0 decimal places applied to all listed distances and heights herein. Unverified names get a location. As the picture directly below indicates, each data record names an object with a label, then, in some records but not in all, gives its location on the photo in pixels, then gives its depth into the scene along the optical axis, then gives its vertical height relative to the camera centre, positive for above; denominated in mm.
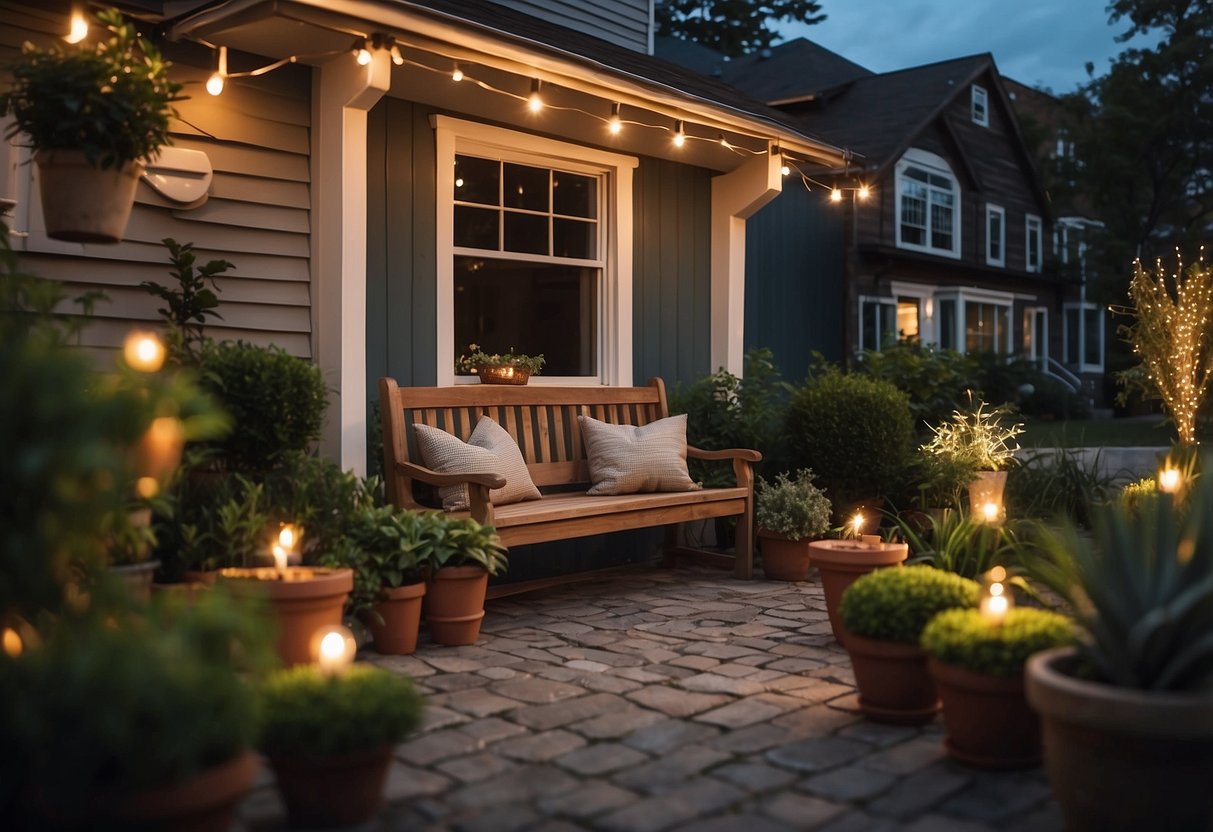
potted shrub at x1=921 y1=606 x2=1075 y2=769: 2871 -735
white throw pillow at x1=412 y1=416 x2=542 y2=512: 4941 -206
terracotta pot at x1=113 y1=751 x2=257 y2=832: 2078 -763
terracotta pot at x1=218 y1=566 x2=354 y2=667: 3438 -594
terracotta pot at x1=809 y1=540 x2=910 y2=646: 3992 -552
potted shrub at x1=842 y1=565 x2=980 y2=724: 3287 -692
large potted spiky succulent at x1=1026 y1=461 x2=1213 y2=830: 2305 -618
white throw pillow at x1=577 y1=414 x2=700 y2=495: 5711 -241
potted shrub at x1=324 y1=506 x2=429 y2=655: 4141 -643
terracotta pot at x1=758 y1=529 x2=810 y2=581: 5988 -806
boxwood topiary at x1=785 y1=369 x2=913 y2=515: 6352 -147
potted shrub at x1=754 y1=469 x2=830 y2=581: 5922 -614
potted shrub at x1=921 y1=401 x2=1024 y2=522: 6547 -245
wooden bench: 4910 -249
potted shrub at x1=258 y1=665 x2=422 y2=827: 2445 -744
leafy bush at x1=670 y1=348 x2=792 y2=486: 6543 -14
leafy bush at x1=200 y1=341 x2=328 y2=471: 4066 +69
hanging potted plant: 3598 +1009
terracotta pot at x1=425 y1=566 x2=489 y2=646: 4340 -775
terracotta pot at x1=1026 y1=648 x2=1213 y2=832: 2268 -753
